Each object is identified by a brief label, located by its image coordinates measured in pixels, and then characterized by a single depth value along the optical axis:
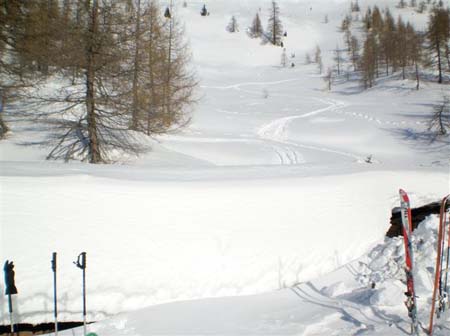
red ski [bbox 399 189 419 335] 4.33
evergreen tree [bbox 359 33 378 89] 48.41
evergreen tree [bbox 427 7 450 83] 37.03
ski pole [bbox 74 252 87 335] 4.40
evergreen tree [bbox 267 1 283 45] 81.06
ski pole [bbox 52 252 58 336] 4.26
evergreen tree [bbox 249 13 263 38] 83.75
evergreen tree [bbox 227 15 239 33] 85.08
